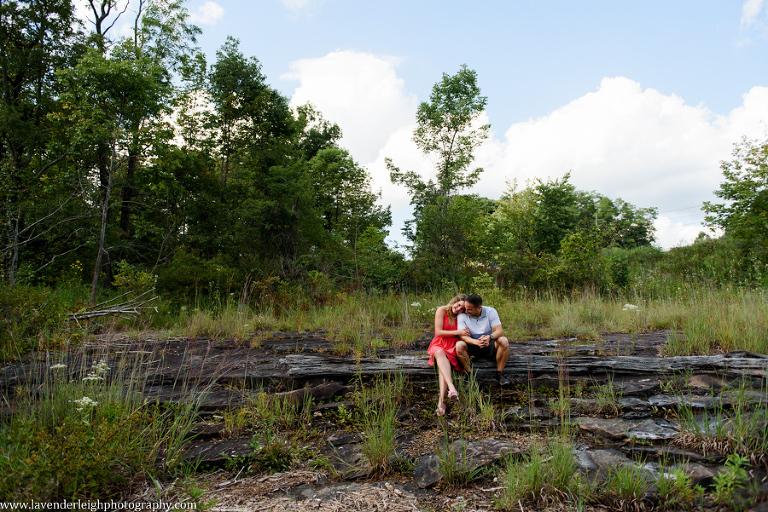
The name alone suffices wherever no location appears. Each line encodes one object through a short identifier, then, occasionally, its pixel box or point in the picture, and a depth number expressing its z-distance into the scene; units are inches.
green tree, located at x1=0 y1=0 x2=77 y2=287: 487.2
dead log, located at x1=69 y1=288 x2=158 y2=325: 247.4
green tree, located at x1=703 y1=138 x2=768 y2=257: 582.2
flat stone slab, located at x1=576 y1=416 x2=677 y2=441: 132.8
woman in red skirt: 167.6
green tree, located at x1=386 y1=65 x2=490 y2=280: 761.0
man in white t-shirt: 184.7
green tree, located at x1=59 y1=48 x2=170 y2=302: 387.9
